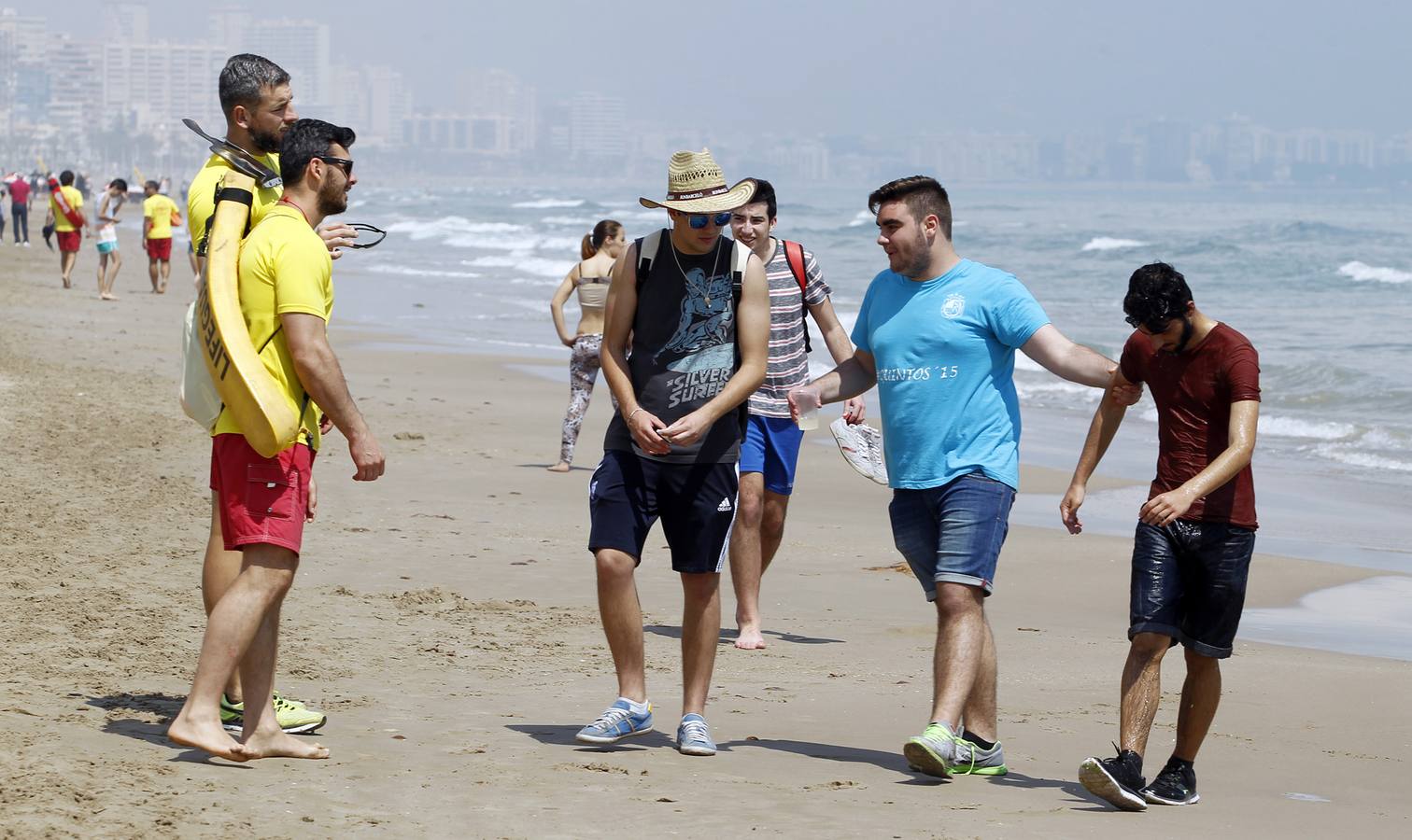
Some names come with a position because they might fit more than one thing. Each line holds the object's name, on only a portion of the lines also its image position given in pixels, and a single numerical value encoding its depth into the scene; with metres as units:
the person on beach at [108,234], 45.72
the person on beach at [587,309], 20.72
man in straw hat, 10.03
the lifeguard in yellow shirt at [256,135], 9.76
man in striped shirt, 13.61
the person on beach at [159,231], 47.50
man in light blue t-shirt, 9.80
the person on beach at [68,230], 47.47
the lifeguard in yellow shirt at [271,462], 8.86
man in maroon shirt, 9.16
